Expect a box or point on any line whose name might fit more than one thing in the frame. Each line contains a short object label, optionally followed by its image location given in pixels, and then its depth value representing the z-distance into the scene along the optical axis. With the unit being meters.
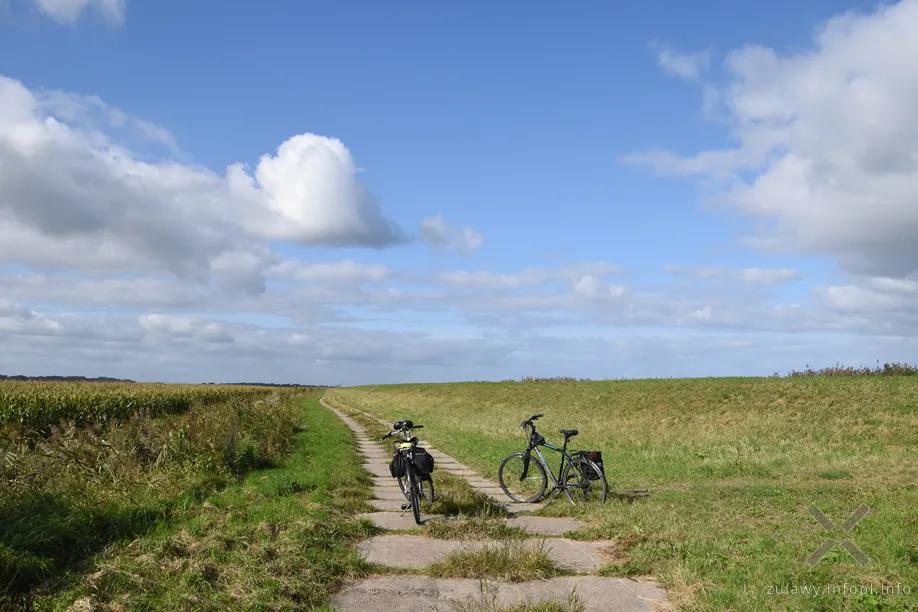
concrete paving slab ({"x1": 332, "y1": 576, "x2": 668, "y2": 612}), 6.25
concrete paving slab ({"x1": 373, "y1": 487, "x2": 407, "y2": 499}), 12.36
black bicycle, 9.86
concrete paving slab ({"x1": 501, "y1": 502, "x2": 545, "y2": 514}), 11.35
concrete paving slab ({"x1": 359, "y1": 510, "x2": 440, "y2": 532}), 9.58
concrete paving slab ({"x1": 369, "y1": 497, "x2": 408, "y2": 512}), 11.01
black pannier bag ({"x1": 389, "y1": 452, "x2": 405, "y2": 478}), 10.31
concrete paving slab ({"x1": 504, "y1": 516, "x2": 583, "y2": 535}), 9.71
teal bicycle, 11.59
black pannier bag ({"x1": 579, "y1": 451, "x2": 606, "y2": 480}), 11.49
